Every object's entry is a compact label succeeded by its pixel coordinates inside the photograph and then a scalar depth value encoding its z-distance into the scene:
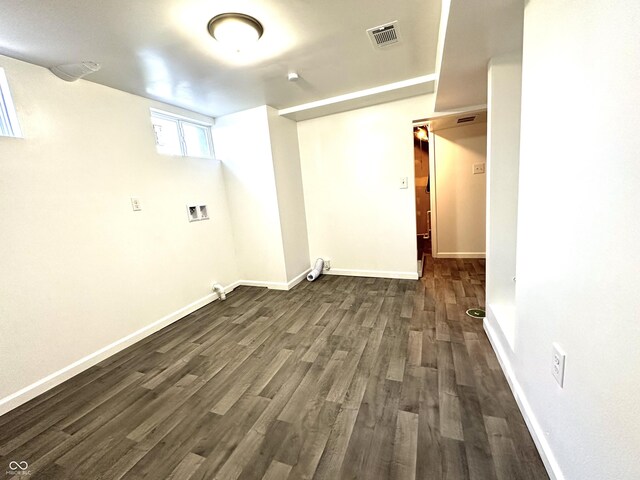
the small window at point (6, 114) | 1.78
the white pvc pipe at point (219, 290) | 3.36
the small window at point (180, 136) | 2.90
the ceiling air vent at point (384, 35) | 1.82
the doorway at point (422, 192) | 5.19
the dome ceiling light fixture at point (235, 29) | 1.61
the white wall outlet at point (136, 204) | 2.52
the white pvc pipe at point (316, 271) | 3.78
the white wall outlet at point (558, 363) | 0.99
